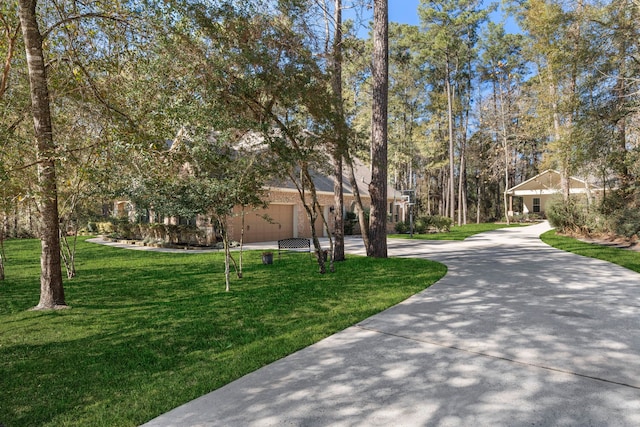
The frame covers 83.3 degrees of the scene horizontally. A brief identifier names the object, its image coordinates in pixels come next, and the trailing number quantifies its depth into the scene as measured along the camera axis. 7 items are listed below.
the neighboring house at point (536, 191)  31.70
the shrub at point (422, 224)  23.30
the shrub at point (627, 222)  13.94
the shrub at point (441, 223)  23.86
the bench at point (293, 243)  12.14
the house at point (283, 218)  17.31
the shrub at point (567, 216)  17.95
